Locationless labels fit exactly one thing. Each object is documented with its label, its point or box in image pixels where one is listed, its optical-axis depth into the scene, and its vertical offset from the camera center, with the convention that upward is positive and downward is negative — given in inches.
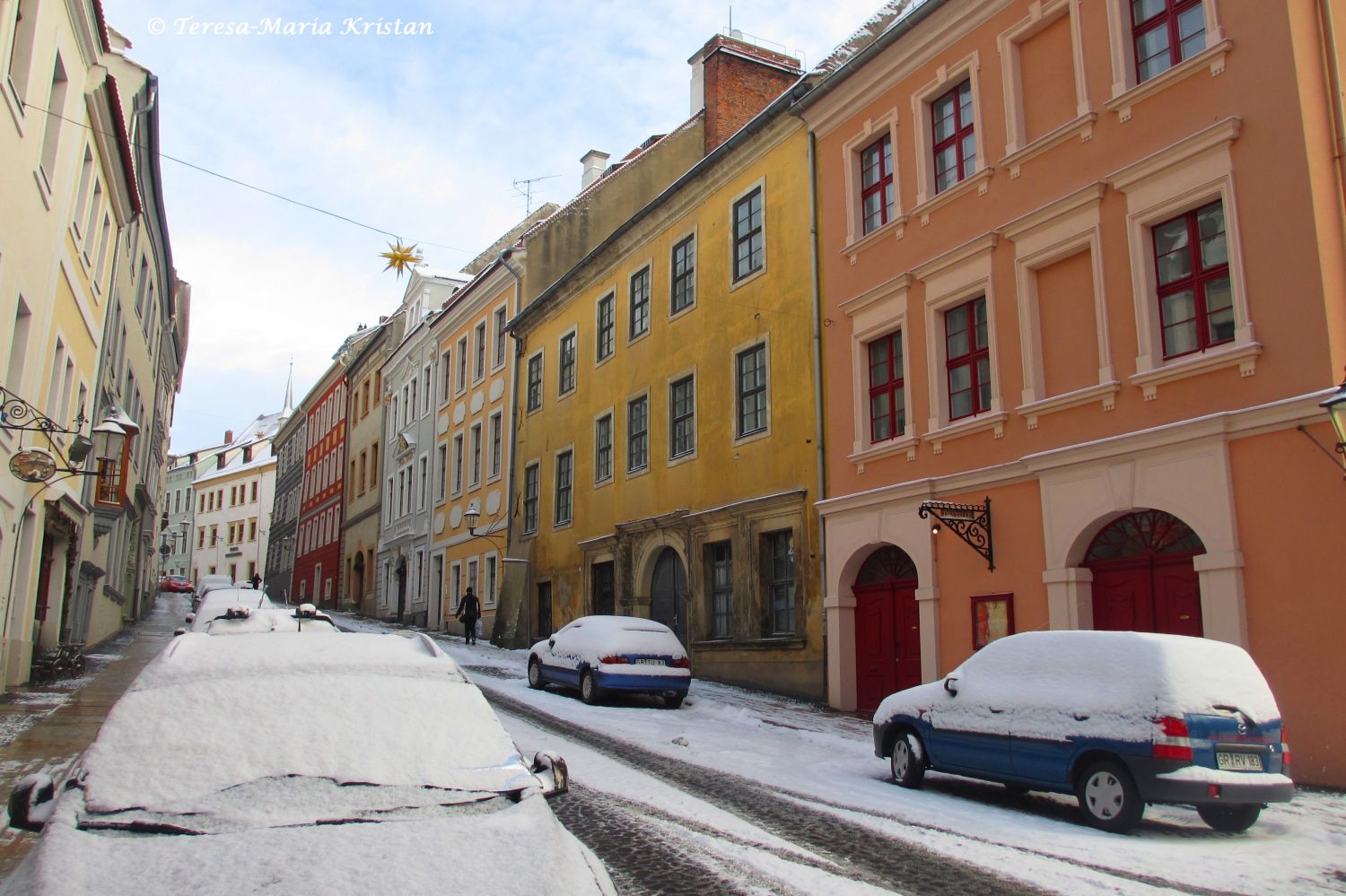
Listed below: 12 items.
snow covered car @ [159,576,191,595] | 2618.1 +99.7
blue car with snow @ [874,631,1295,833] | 307.9 -30.8
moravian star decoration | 1120.0 +404.5
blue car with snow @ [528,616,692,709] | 644.1 -20.5
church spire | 3937.0 +844.4
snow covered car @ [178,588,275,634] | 689.0 +17.9
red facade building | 2208.4 +291.0
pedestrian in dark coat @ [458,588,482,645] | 1185.4 +13.7
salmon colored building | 430.6 +147.4
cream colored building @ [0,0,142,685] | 527.8 +215.7
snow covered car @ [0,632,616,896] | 129.3 -24.0
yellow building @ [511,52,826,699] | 762.8 +175.6
